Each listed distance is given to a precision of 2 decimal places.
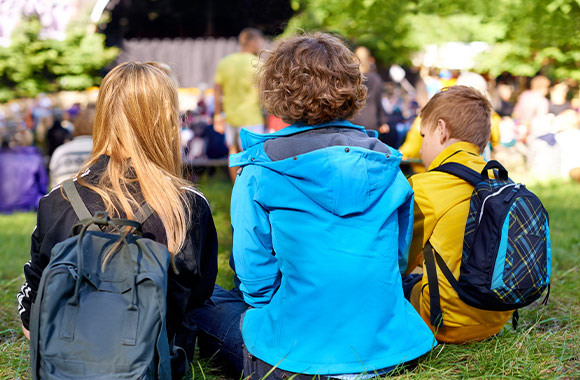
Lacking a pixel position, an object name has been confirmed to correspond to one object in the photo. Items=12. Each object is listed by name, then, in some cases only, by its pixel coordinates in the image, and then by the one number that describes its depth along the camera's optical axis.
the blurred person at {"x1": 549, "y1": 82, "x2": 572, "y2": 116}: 12.38
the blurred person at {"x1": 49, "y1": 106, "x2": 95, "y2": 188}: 6.50
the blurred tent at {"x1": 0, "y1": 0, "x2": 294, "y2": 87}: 20.83
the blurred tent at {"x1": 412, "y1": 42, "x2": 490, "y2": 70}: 15.90
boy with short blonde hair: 2.79
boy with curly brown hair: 2.31
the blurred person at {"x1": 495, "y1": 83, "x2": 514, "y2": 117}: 17.42
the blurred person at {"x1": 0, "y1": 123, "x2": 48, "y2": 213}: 9.22
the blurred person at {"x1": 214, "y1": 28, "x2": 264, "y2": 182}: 7.52
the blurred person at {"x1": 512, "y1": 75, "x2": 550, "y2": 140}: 12.98
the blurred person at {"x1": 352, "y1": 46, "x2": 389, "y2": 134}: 8.05
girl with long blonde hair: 2.28
